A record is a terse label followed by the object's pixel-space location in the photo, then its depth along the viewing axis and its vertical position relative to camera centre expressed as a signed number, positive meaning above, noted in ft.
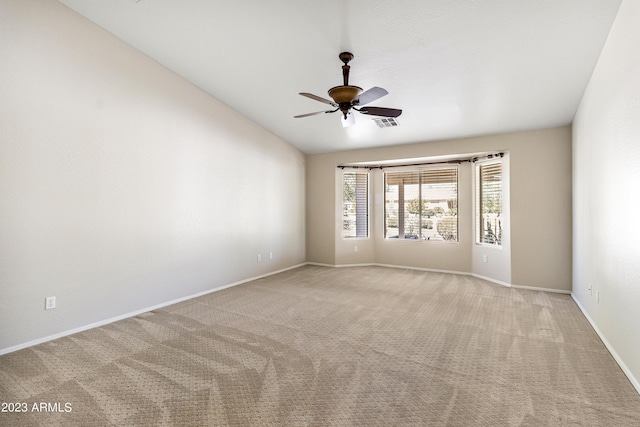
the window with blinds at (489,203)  18.24 +0.69
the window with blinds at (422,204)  20.92 +0.73
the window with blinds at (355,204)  23.36 +0.81
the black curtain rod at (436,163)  18.38 +3.59
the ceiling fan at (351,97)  10.22 +4.06
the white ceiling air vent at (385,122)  16.38 +5.11
